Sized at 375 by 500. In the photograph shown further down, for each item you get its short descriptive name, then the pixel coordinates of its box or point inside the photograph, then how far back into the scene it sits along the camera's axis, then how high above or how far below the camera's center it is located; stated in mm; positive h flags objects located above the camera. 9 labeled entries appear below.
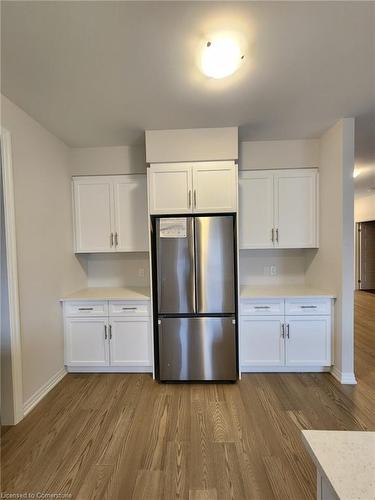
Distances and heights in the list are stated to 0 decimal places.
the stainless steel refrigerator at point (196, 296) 2510 -554
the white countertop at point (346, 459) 581 -586
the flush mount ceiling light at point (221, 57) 1480 +1125
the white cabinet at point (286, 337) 2660 -1036
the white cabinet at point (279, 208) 2951 +369
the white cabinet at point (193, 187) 2576 +555
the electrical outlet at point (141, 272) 3344 -396
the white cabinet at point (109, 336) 2729 -1015
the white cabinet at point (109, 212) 3051 +379
